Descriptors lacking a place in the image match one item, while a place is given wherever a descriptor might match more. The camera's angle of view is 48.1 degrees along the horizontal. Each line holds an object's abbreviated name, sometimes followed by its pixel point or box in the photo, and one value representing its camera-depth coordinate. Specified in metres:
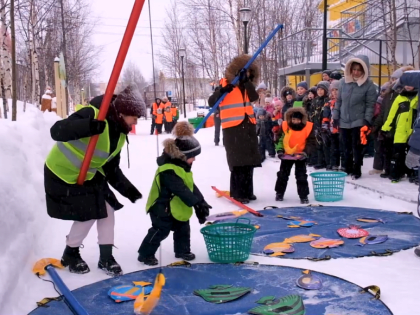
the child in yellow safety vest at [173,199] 4.02
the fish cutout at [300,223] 5.09
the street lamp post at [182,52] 24.60
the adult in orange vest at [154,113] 18.98
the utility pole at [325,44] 11.36
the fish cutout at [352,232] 4.65
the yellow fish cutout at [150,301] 2.98
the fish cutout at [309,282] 3.42
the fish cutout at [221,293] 3.27
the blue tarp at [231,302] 3.11
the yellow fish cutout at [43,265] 3.74
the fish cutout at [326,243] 4.37
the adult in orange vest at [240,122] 6.02
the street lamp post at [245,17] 14.68
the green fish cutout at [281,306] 2.99
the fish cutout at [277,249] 4.25
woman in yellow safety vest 3.59
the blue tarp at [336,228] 4.23
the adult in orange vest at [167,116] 19.81
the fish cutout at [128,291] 3.32
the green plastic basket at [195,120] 20.83
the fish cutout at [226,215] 5.51
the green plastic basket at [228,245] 3.94
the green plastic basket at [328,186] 6.19
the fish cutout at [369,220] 5.16
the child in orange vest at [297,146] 6.22
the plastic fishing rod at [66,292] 2.97
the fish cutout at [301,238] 4.56
